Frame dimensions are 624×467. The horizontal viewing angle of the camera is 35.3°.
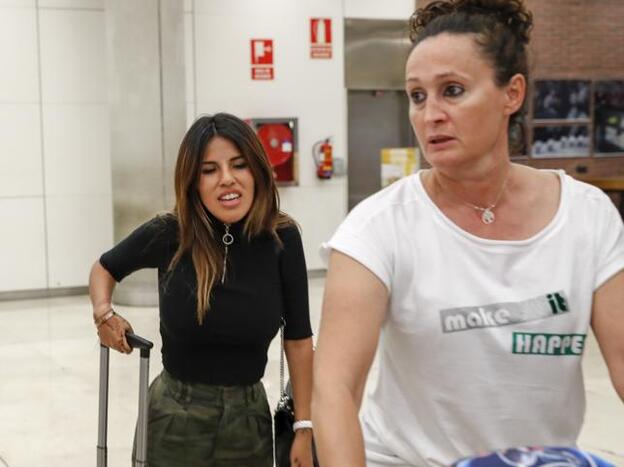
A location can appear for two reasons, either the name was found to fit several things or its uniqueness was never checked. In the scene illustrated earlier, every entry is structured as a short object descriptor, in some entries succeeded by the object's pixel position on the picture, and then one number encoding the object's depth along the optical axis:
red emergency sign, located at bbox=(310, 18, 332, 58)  11.41
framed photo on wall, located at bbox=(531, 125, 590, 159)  14.33
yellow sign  12.44
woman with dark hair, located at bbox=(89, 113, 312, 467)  2.88
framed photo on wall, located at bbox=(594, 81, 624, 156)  14.73
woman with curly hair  1.60
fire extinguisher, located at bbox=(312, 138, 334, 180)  11.55
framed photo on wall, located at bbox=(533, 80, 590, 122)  14.29
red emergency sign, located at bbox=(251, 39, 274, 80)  11.11
